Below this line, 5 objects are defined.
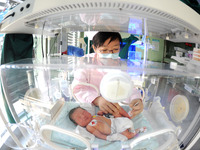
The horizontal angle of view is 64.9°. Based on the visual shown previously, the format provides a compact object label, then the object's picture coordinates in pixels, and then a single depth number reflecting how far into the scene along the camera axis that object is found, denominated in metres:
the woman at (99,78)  0.66
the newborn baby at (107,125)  0.67
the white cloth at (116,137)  0.66
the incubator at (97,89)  0.61
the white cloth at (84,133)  0.65
